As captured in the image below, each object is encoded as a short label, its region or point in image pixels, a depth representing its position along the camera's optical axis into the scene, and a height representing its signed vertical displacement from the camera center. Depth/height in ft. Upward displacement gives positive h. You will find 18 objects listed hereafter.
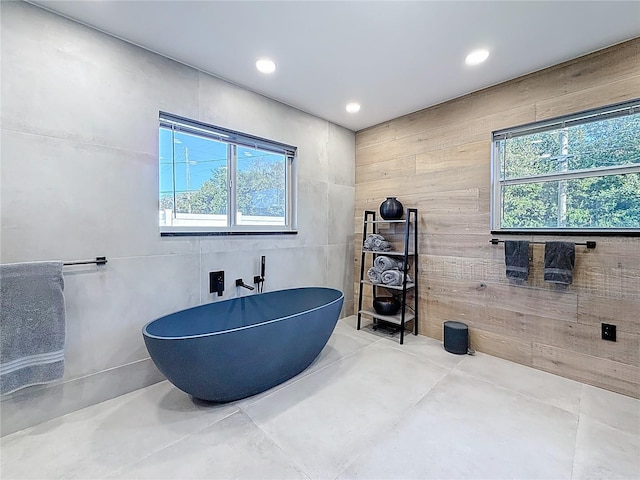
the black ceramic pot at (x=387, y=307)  10.77 -2.47
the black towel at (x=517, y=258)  8.12 -0.51
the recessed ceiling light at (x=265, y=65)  7.64 +4.75
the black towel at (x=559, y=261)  7.38 -0.56
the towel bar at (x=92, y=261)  6.16 -0.45
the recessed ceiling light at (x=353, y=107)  10.30 +4.84
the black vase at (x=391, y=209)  10.85 +1.18
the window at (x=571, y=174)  6.99 +1.78
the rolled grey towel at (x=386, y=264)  10.84 -0.89
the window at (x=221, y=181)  7.99 +1.89
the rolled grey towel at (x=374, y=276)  11.00 -1.37
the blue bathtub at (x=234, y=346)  5.72 -2.33
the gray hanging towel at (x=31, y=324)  5.30 -1.58
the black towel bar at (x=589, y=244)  7.19 -0.10
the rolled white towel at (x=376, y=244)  11.28 -0.14
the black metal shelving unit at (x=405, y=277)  10.20 -1.36
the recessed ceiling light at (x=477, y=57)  7.30 +4.74
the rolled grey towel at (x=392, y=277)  10.42 -1.34
